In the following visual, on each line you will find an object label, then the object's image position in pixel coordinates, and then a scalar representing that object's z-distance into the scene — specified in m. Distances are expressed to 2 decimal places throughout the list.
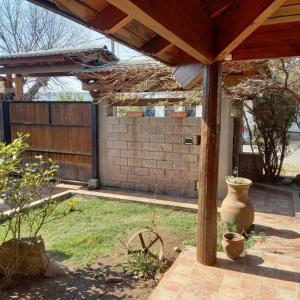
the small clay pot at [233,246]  3.48
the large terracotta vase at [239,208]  4.25
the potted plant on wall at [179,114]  6.25
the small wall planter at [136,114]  6.68
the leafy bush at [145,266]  3.41
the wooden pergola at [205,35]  1.86
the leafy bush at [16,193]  3.13
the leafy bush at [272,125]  7.12
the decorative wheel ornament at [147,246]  3.61
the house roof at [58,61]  6.78
